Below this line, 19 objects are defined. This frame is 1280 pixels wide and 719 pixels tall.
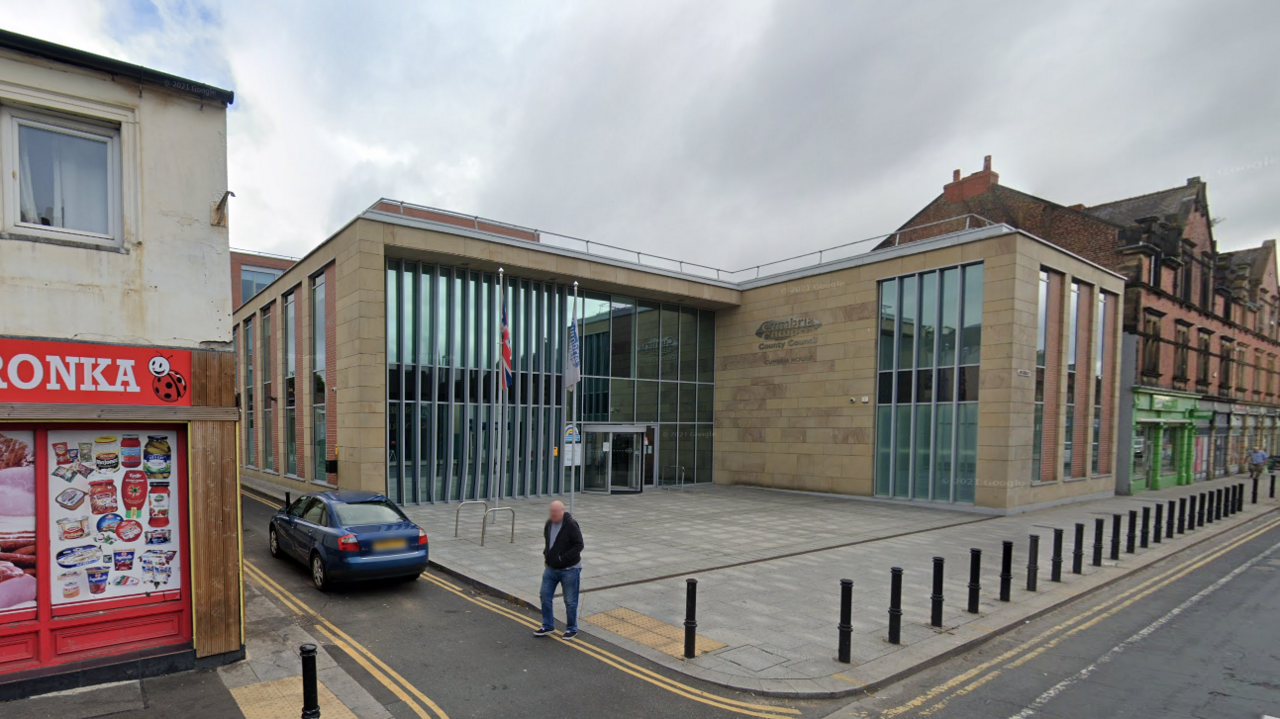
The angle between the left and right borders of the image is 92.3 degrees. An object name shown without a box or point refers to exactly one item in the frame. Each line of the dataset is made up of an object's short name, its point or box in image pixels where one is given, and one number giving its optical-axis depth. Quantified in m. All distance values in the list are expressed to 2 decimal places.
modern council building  18.97
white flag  13.68
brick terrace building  25.55
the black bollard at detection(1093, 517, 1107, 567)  11.58
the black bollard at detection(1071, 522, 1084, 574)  10.91
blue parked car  9.06
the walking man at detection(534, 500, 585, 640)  7.55
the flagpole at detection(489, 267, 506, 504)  20.98
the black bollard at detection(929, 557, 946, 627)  7.74
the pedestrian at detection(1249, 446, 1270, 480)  26.89
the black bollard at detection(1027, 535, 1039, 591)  9.57
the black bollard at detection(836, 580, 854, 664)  6.70
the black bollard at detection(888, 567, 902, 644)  7.30
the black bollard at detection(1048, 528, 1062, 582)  10.28
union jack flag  15.11
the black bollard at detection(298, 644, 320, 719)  4.23
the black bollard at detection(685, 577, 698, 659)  6.85
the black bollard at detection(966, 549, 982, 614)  8.45
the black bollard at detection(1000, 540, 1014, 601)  8.99
